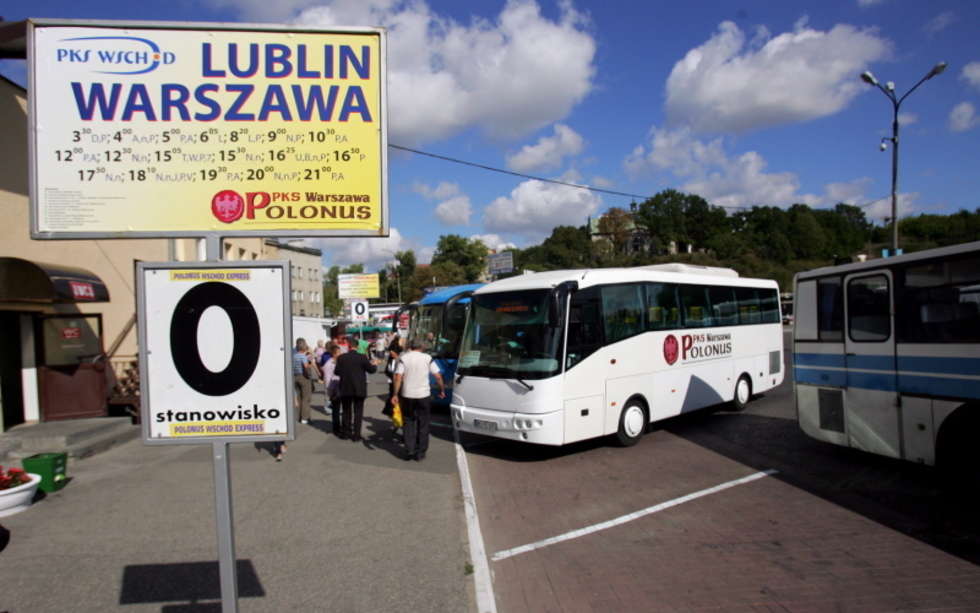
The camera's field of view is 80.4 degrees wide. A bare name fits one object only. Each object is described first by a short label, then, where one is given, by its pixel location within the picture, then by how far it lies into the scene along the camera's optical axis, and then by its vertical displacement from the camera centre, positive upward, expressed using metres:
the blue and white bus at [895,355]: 6.59 -0.68
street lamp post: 19.50 +7.19
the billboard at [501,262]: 62.51 +5.60
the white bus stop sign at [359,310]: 25.95 +0.29
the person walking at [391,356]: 13.50 -0.96
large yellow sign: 3.24 +1.10
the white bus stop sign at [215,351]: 2.74 -0.15
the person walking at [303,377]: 12.15 -1.27
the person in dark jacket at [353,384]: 10.44 -1.23
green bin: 7.16 -1.80
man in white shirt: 9.12 -1.26
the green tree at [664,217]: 97.88 +15.81
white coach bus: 8.99 -0.75
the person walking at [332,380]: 11.32 -1.34
